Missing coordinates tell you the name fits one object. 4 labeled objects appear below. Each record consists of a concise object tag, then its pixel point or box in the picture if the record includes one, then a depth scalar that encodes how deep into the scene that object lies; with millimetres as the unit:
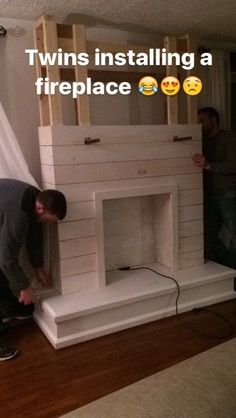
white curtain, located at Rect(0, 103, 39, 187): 2457
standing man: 3078
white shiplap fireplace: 2477
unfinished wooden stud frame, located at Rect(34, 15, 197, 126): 2401
